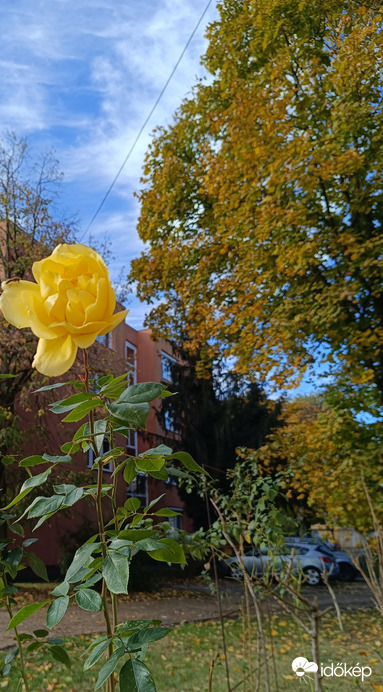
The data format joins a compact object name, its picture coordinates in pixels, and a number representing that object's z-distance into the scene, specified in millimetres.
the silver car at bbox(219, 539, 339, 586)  17266
